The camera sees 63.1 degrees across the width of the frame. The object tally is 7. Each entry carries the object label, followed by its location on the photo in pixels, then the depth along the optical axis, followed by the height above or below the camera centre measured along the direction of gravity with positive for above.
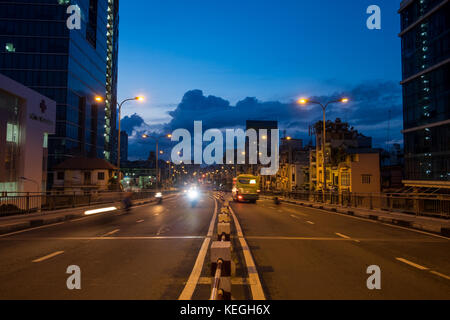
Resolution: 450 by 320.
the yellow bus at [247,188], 41.06 -1.35
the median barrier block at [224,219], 9.20 -1.08
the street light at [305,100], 33.22 +7.10
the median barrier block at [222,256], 5.46 -1.24
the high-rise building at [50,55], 67.88 +22.54
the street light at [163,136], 57.17 +6.44
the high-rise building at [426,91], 40.81 +10.37
